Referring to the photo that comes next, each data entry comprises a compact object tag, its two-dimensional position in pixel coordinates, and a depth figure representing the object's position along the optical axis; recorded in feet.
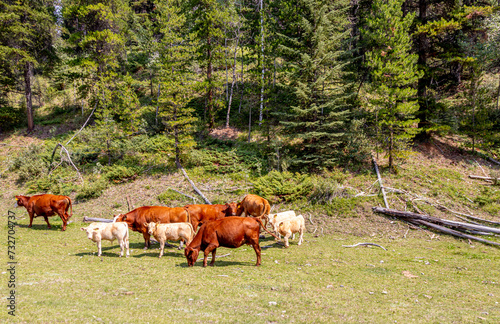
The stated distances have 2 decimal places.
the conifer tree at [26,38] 86.12
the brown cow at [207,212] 38.09
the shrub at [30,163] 69.72
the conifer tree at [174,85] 65.62
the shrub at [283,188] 52.29
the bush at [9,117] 98.73
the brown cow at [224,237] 28.19
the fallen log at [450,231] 37.32
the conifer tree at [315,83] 60.03
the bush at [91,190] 58.80
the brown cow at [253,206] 42.60
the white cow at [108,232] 30.45
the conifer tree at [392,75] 55.77
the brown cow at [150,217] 35.27
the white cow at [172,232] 31.37
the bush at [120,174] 64.95
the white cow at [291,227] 36.19
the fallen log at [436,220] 38.68
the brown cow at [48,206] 41.78
